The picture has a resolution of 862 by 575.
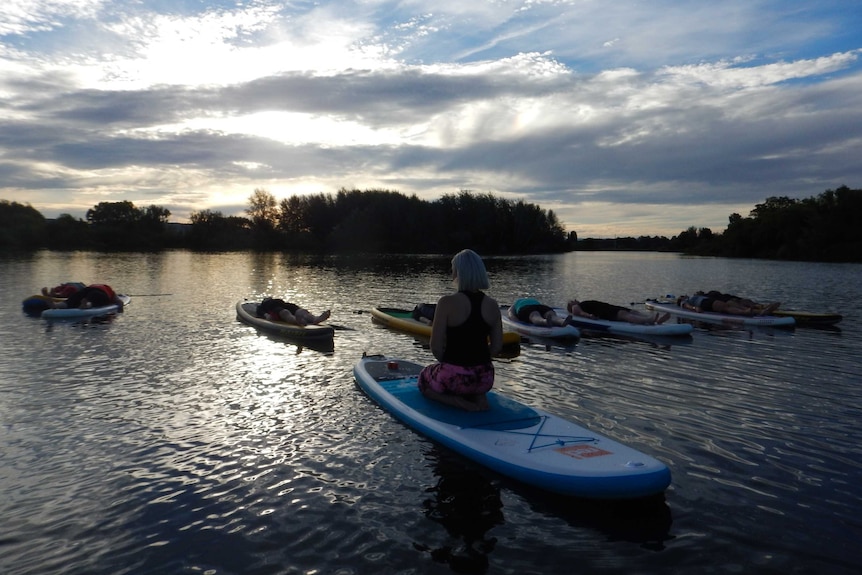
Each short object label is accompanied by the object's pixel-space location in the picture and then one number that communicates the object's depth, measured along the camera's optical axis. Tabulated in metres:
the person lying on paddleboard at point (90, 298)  21.14
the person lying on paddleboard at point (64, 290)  22.48
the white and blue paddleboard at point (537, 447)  6.08
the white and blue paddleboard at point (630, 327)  18.05
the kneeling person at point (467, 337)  7.54
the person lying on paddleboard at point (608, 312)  18.77
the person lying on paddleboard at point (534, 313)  18.11
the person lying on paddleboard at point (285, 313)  17.62
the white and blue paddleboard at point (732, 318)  20.23
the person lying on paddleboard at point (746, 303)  20.91
